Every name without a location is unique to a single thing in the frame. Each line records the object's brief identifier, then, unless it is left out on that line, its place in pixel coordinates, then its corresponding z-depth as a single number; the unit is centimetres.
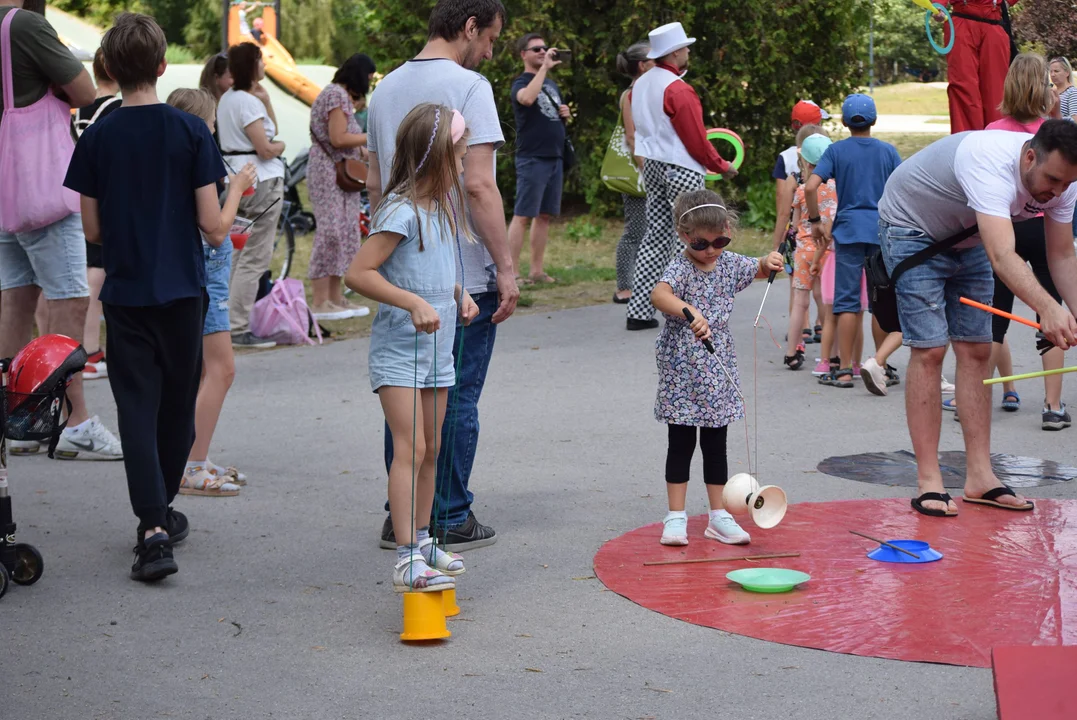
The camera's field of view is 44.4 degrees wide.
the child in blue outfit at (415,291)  447
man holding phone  1118
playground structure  2172
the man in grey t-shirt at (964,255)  513
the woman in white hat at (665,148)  941
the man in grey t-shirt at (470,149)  490
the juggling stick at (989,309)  477
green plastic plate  459
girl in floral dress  515
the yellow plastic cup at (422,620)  417
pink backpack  981
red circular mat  413
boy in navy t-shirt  479
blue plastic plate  489
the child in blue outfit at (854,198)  794
